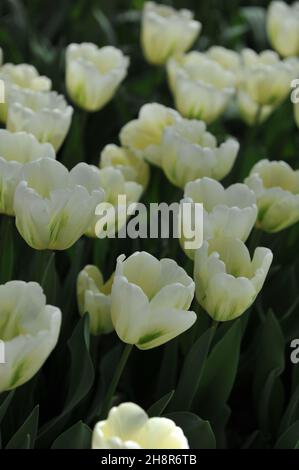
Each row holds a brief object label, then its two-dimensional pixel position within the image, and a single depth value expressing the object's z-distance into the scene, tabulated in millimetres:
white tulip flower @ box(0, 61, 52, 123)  1940
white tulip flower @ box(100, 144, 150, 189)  1862
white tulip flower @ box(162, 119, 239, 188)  1830
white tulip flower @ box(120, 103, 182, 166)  1922
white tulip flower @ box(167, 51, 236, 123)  2017
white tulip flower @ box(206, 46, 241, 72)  2134
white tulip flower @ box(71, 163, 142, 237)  1777
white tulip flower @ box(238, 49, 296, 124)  2097
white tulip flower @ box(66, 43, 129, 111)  2006
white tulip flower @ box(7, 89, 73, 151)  1829
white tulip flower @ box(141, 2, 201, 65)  2201
